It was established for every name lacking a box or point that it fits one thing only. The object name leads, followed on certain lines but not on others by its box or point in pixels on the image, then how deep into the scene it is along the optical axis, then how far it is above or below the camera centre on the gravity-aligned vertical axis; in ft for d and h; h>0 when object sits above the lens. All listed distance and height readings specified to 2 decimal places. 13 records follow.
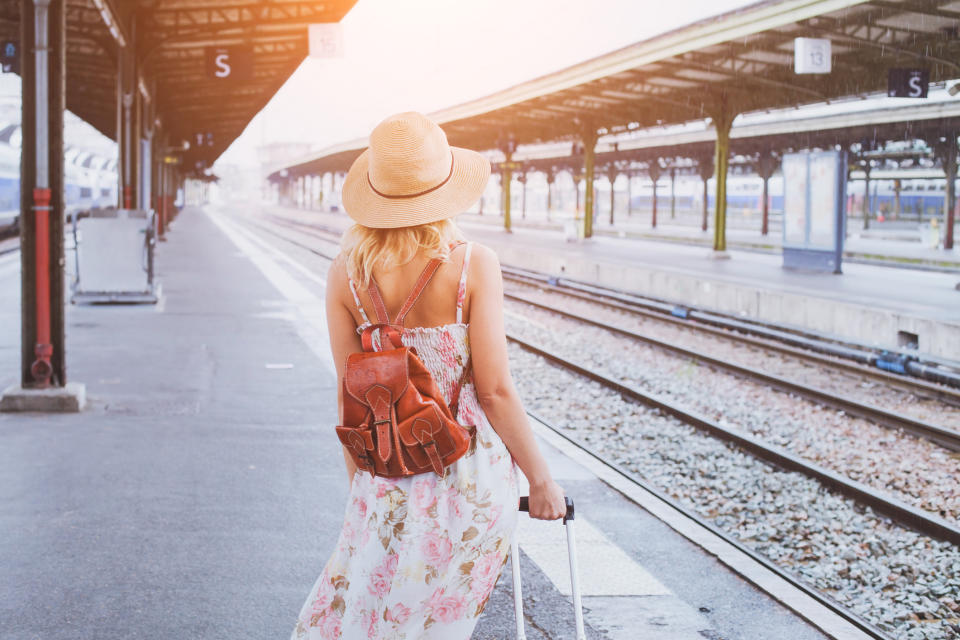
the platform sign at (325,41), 60.54 +11.19
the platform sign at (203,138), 140.93 +13.09
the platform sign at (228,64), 64.64 +10.53
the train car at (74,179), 91.76 +6.51
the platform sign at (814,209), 65.26 +2.13
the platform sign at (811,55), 55.88 +9.87
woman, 7.64 -1.24
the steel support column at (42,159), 23.59 +1.71
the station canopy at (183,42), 59.98 +13.51
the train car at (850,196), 167.32 +8.87
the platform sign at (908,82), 59.16 +8.93
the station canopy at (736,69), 54.75 +11.57
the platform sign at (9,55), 52.80 +9.18
